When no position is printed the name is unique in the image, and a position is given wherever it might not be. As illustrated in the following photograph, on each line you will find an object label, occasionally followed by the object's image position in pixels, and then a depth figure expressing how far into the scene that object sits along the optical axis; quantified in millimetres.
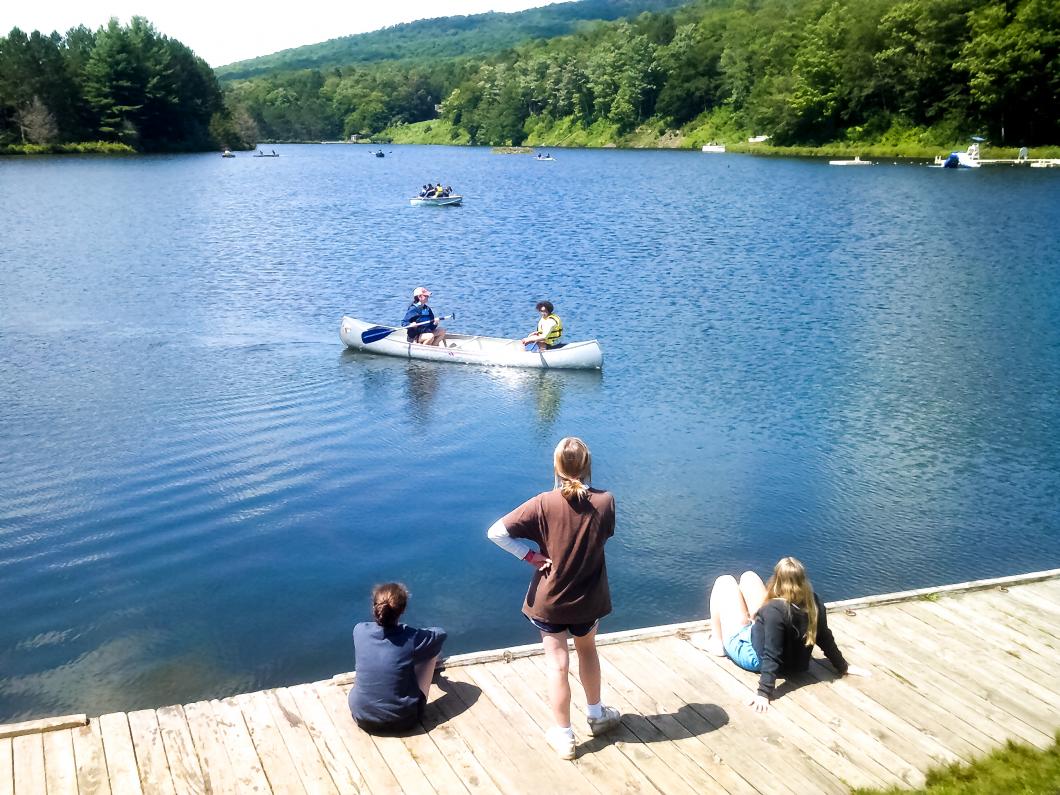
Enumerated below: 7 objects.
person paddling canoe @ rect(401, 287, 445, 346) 23062
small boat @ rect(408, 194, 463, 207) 59531
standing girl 6180
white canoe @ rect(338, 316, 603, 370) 21828
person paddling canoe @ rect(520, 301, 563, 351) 21812
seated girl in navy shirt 6906
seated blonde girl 7391
